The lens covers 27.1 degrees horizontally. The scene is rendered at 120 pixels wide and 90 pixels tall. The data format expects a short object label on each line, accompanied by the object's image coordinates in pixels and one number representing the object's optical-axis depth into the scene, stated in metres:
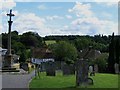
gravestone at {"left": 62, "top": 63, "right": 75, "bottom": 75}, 24.54
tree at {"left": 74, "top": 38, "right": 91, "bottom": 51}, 84.01
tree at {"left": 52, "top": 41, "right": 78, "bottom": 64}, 65.02
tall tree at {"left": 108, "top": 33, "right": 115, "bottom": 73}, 39.15
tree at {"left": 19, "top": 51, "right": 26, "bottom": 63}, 60.90
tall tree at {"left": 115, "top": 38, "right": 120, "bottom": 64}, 39.75
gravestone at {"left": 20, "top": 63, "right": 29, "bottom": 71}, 37.57
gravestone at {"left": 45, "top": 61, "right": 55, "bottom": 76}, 23.91
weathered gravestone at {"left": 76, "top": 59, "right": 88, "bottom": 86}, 14.15
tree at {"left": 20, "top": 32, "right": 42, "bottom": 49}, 94.73
